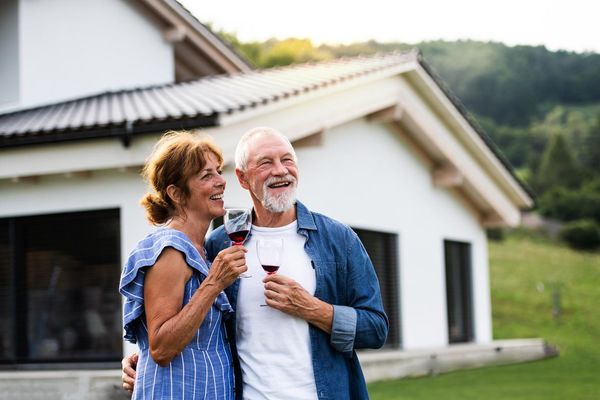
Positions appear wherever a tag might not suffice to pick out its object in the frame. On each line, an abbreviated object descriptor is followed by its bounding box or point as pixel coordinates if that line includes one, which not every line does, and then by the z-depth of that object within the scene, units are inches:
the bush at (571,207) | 2128.4
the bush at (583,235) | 1752.0
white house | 431.8
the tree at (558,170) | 2608.3
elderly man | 153.6
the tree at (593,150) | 3112.7
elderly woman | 145.4
